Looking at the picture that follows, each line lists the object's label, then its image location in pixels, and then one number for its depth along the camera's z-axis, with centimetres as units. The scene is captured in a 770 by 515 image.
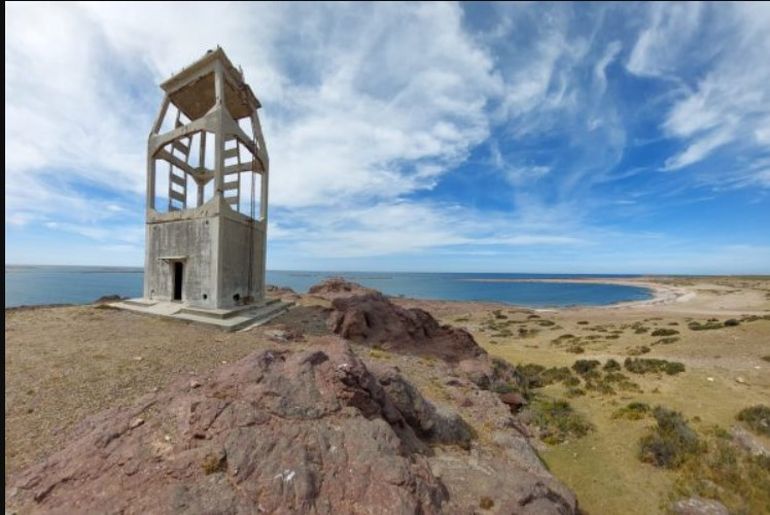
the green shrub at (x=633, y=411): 1185
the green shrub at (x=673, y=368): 1645
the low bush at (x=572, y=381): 1568
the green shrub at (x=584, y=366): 1738
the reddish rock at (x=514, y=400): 1250
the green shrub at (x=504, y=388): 1357
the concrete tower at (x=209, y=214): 1581
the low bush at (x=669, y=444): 923
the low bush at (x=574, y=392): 1443
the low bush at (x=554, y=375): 1631
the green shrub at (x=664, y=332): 2653
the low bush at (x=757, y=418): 1056
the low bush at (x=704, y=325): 2677
